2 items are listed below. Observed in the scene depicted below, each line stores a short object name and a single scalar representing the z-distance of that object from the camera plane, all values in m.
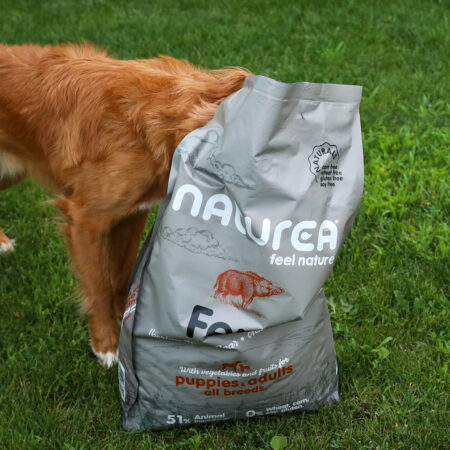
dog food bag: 2.08
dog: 2.40
